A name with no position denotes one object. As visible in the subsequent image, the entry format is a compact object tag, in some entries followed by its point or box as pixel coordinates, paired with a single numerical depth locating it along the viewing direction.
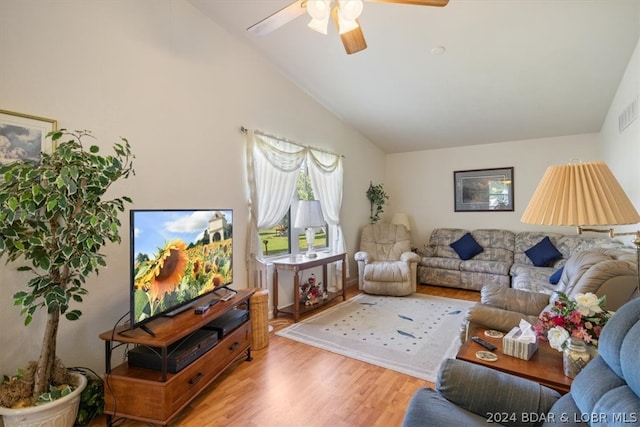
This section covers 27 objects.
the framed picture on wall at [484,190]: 5.27
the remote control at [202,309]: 2.25
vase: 1.35
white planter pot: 1.55
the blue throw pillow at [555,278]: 3.24
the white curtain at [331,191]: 4.41
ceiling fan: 1.64
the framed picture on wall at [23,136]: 1.80
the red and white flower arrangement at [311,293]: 3.92
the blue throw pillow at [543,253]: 4.39
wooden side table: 3.58
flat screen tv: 1.93
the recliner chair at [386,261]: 4.45
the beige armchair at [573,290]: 1.81
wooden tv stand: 1.79
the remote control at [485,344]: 1.67
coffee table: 1.36
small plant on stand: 5.71
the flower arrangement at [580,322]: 1.38
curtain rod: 3.40
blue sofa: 0.96
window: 3.93
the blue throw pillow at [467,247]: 5.11
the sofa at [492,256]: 4.34
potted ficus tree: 1.50
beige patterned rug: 2.69
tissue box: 1.55
